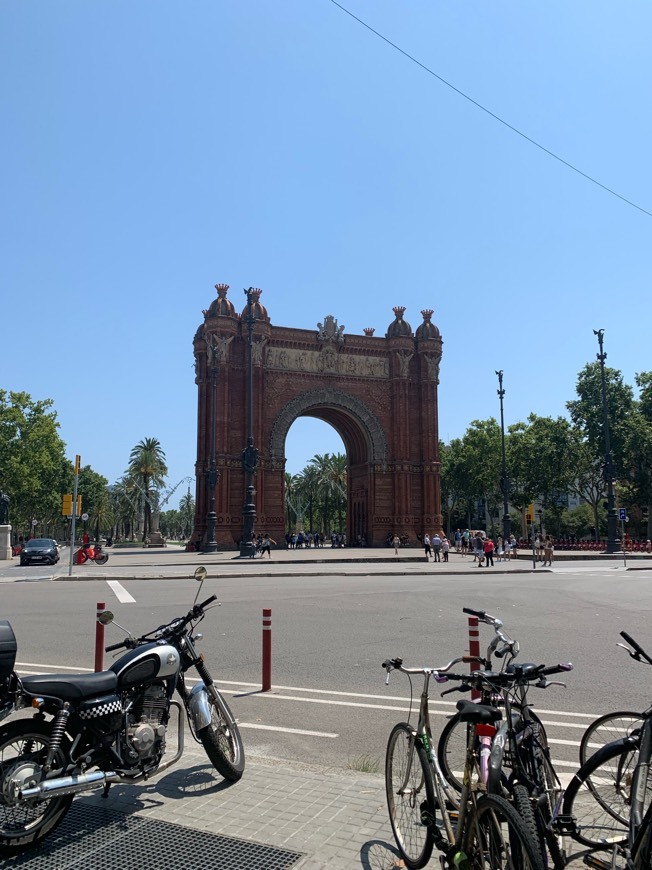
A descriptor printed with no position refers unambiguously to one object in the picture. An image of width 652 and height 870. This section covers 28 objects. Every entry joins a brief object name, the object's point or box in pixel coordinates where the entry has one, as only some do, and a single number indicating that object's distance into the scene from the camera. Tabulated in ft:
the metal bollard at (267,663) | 25.73
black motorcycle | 12.73
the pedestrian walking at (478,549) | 109.29
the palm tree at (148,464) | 277.44
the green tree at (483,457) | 260.62
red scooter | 114.32
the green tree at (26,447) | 195.62
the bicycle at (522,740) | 10.34
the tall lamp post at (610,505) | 135.44
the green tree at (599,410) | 196.24
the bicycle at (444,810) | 9.01
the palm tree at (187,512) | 495.82
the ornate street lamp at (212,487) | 142.61
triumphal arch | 161.17
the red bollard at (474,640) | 21.50
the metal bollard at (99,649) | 26.94
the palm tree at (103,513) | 364.23
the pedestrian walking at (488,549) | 107.04
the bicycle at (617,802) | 9.53
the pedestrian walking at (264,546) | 119.55
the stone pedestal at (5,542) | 147.85
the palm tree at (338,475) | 273.54
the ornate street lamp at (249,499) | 117.29
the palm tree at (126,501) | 323.37
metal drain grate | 12.09
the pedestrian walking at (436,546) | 118.21
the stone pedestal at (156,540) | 249.92
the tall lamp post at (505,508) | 154.52
